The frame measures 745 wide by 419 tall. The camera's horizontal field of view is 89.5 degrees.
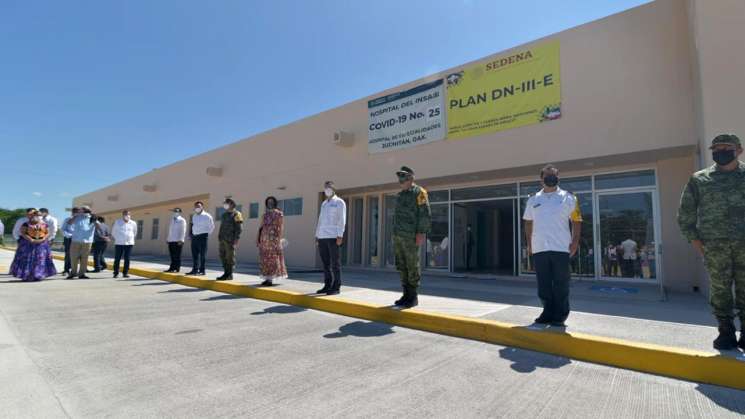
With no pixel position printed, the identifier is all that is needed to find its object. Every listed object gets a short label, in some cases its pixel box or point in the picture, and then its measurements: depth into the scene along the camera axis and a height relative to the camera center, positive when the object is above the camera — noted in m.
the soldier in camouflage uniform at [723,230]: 2.88 +0.14
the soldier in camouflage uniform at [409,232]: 4.76 +0.13
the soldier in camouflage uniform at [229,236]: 7.60 +0.06
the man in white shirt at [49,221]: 8.61 +0.34
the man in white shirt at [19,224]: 8.05 +0.24
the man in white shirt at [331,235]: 5.83 +0.09
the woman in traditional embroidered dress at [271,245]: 6.95 -0.10
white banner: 10.36 +3.61
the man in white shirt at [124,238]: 8.91 -0.02
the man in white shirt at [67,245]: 9.37 -0.24
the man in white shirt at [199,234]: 8.42 +0.10
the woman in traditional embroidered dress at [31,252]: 8.14 -0.37
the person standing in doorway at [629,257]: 8.27 -0.24
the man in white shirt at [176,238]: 9.03 +0.00
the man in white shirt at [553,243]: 3.70 +0.02
